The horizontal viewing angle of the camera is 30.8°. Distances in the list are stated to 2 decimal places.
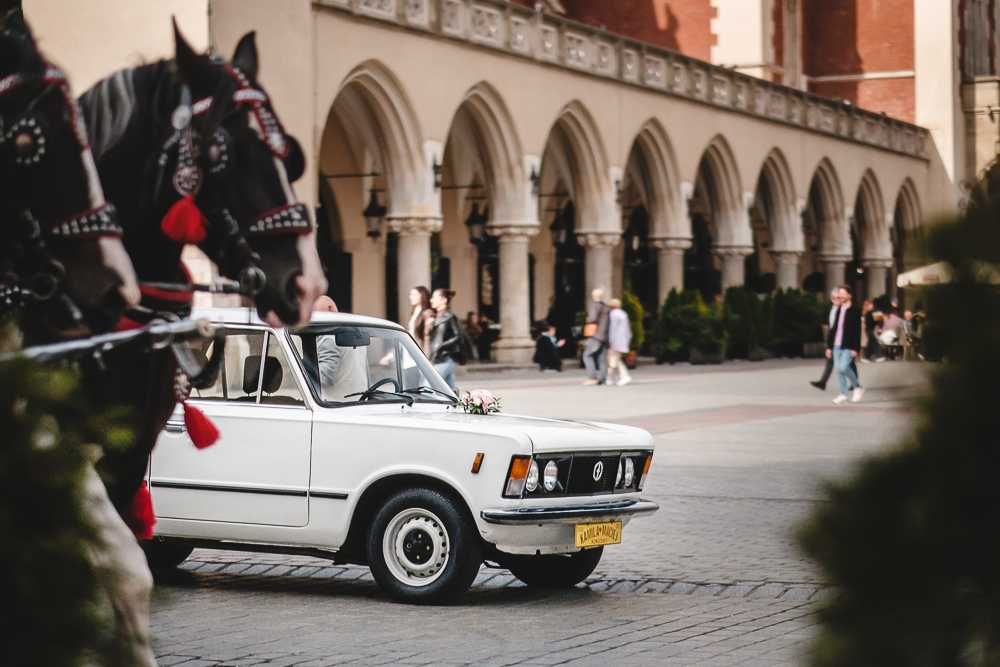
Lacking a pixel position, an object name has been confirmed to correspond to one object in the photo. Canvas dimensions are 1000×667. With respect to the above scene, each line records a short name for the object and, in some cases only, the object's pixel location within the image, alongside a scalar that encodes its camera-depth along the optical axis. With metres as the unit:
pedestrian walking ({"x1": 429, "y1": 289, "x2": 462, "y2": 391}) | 19.38
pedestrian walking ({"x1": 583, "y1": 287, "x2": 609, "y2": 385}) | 31.70
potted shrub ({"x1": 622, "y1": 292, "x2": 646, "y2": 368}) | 38.22
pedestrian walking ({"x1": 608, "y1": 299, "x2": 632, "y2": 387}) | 31.33
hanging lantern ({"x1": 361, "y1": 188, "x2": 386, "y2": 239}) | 37.56
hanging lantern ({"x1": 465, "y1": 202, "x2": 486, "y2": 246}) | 40.78
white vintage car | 8.77
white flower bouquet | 9.41
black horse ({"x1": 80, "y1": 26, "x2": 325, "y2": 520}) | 4.64
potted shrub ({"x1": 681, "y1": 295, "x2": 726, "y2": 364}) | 40.31
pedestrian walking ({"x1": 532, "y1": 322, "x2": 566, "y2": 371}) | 37.09
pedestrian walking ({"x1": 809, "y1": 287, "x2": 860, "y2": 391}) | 25.33
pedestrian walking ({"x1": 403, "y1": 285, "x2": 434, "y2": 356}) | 20.22
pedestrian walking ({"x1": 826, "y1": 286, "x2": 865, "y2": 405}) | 25.19
